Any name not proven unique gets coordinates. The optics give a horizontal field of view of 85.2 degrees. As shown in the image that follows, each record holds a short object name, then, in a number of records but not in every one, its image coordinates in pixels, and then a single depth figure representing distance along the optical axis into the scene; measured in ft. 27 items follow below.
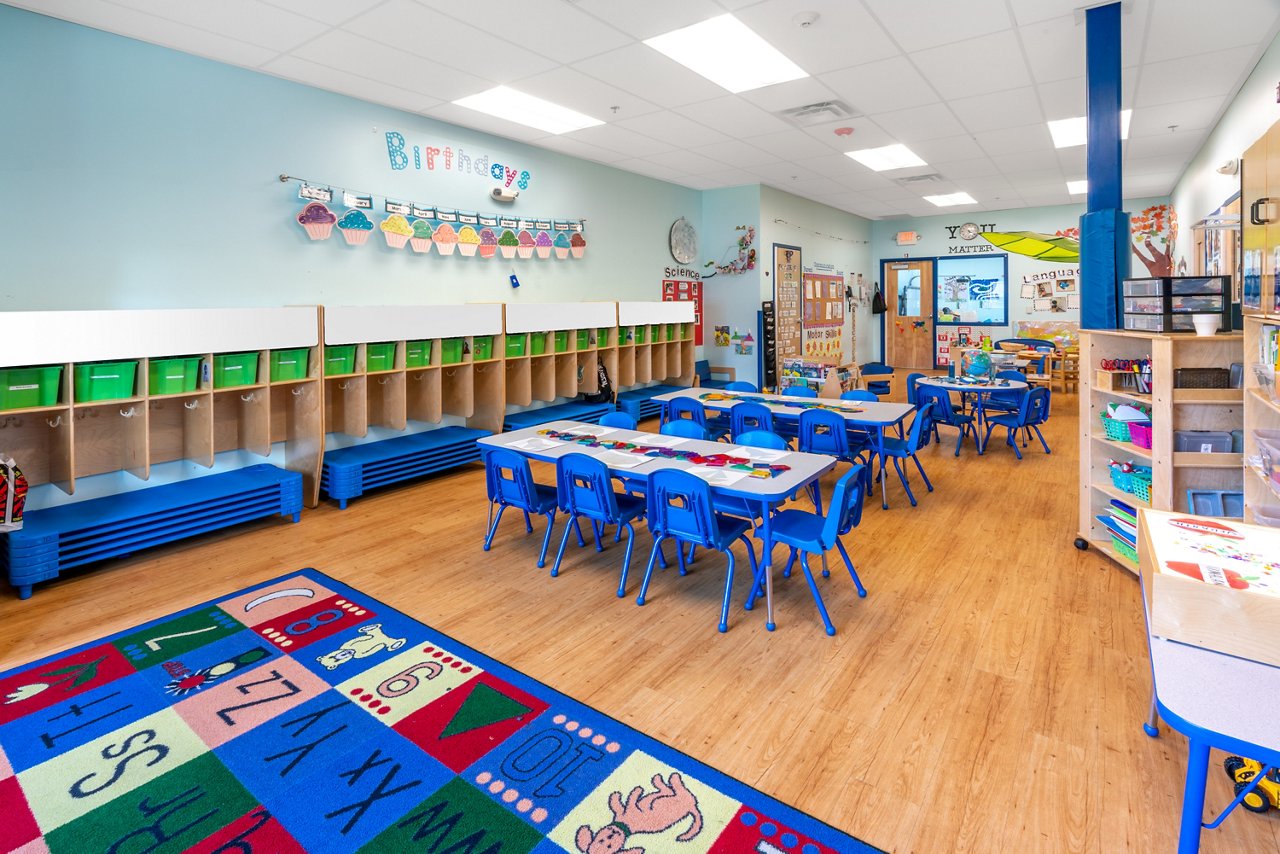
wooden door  44.68
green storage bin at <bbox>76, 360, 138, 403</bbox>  13.06
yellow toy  6.67
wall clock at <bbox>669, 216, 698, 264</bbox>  30.66
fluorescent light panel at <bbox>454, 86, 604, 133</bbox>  18.33
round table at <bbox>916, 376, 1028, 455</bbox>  21.86
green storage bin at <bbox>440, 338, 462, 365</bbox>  19.91
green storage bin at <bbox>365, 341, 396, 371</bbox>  18.07
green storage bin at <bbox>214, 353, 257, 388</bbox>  15.08
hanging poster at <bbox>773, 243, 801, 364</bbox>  32.96
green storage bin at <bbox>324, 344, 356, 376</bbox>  17.11
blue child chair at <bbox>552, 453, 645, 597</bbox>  11.82
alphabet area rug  6.53
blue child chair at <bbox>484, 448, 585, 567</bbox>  13.10
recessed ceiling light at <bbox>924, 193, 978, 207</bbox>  35.68
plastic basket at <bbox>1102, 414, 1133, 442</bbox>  12.42
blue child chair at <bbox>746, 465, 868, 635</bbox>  10.31
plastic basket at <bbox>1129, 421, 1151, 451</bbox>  11.85
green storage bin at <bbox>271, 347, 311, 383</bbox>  16.05
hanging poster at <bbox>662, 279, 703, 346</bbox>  30.66
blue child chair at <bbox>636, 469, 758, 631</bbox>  10.56
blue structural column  12.80
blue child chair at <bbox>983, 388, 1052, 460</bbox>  20.94
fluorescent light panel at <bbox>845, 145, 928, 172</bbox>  25.03
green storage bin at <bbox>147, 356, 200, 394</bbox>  14.12
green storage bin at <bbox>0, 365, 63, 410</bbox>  12.06
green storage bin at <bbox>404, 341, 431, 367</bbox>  18.99
